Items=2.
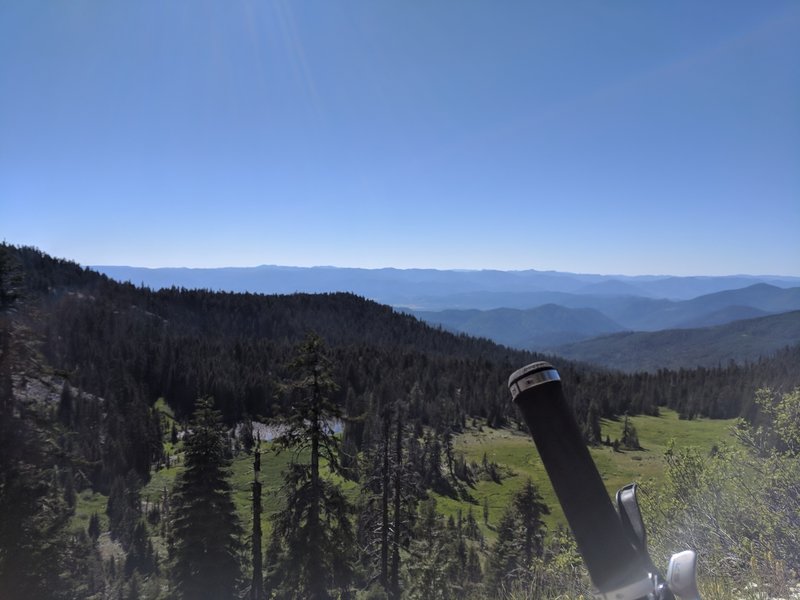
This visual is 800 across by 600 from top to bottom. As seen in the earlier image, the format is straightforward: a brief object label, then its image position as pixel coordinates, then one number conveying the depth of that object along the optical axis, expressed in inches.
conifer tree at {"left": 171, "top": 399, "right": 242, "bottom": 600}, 729.0
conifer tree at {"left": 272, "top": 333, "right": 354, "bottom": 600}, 669.9
